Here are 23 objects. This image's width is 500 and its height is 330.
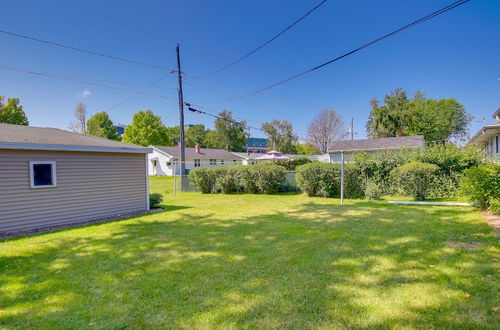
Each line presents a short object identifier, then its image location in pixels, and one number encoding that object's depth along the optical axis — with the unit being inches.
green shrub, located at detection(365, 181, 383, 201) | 380.2
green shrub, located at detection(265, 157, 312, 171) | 657.0
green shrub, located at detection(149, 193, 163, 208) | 366.3
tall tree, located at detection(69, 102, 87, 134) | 1380.8
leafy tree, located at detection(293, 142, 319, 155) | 1947.6
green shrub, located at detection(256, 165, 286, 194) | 478.0
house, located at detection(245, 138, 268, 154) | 2933.1
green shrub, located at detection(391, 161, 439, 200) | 353.7
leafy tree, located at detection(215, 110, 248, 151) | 1929.1
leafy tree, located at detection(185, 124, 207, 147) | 2090.3
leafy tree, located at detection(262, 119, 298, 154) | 1990.7
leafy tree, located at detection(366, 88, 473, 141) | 1279.5
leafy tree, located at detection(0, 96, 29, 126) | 1024.3
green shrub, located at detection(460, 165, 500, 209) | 231.6
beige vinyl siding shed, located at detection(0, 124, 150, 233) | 240.7
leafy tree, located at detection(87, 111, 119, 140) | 1523.1
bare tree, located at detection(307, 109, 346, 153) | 1763.0
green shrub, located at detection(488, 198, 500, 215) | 230.4
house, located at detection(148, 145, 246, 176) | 1219.9
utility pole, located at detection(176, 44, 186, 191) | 615.2
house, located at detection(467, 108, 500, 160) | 533.2
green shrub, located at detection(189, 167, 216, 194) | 537.0
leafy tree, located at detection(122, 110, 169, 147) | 1487.5
